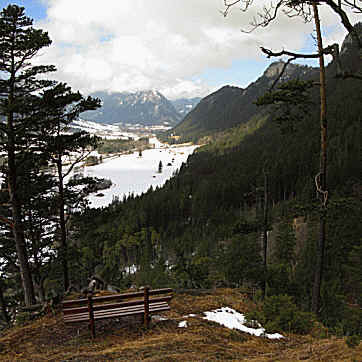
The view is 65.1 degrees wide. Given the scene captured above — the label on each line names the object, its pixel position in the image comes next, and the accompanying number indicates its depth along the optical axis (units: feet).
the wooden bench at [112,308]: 22.93
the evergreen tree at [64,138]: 34.49
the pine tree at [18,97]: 28.99
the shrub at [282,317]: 24.49
